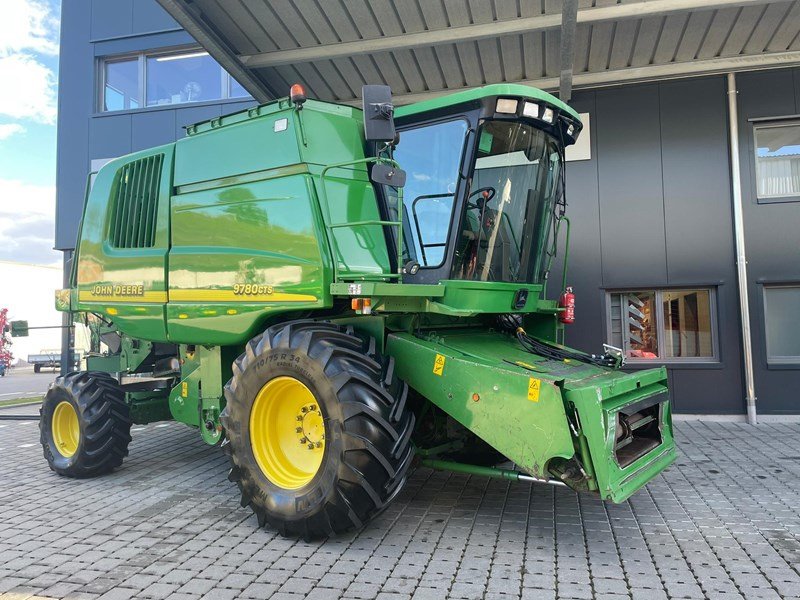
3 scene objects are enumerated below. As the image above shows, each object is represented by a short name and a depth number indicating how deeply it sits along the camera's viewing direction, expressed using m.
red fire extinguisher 5.63
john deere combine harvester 3.66
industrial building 6.91
